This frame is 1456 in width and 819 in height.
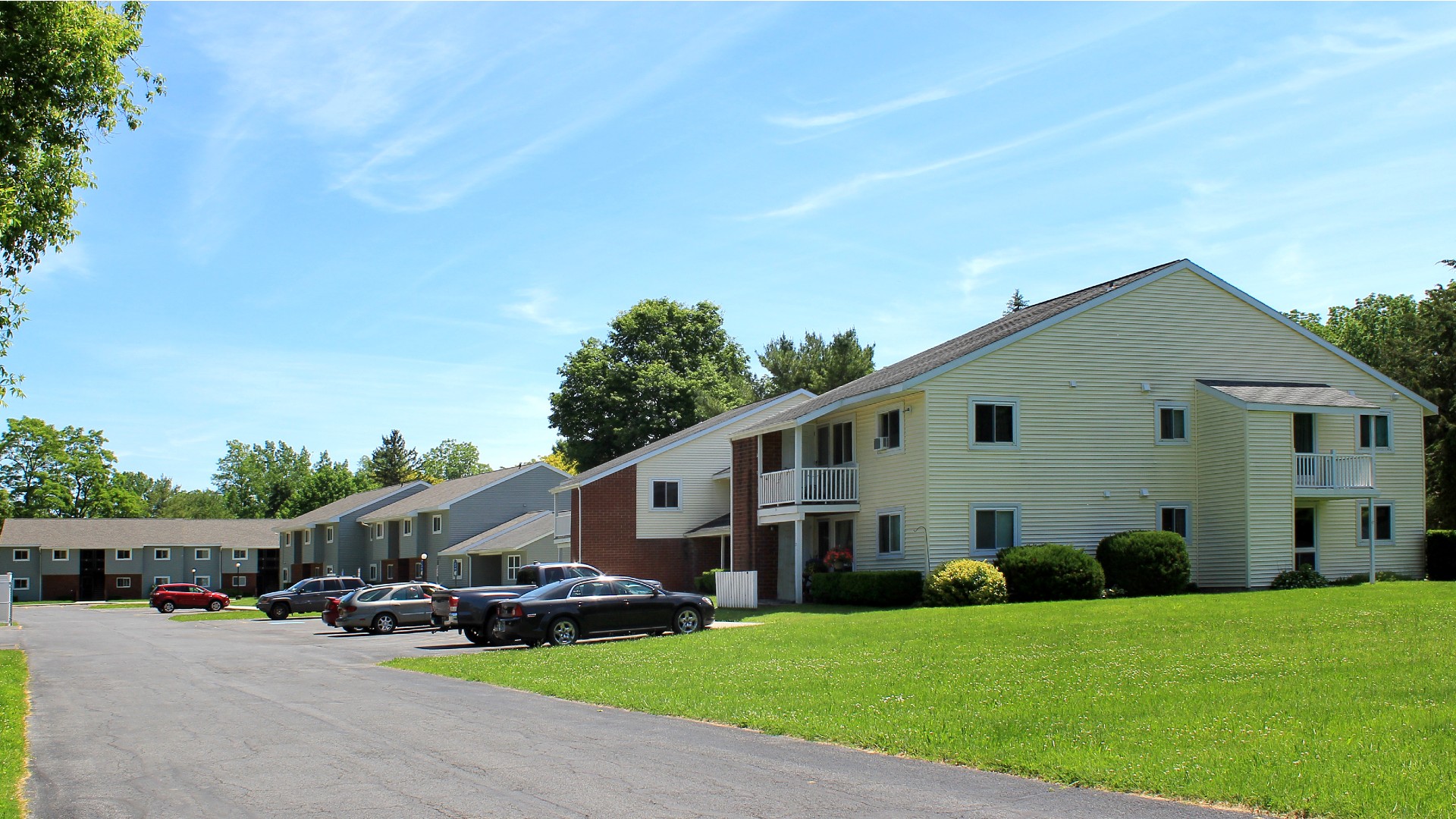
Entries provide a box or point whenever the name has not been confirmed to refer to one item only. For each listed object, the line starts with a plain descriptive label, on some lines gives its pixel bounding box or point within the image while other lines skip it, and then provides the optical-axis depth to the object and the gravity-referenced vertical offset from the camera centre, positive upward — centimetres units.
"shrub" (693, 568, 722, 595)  4294 -344
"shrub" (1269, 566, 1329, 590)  3189 -249
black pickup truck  2750 -275
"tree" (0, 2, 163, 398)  1875 +624
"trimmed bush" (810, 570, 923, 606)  3111 -266
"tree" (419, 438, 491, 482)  13925 +313
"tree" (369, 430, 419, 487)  11700 +248
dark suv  4950 -448
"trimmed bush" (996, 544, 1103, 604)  3002 -220
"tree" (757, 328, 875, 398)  7031 +745
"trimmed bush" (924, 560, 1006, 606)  2952 -240
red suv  6106 -561
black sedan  2497 -263
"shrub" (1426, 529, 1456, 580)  3462 -197
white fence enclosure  3475 -296
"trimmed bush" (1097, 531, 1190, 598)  3088 -198
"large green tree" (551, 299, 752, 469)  7556 +664
